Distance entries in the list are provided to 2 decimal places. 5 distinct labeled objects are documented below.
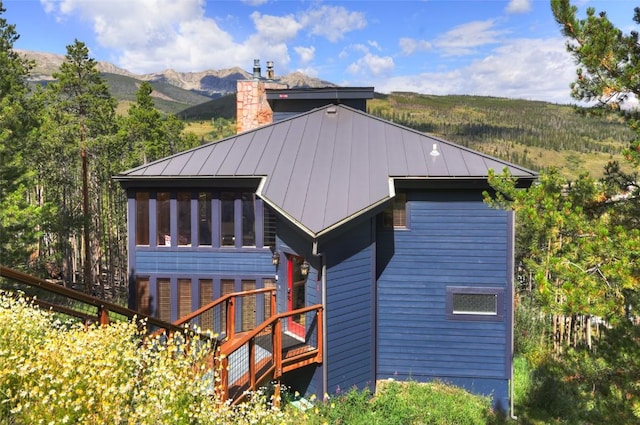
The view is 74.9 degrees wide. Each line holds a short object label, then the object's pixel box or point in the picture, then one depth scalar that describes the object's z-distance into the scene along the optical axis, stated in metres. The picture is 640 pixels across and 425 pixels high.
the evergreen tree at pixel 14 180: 15.52
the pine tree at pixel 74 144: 21.36
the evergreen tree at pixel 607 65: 5.47
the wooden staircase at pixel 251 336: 6.27
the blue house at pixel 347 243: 8.91
